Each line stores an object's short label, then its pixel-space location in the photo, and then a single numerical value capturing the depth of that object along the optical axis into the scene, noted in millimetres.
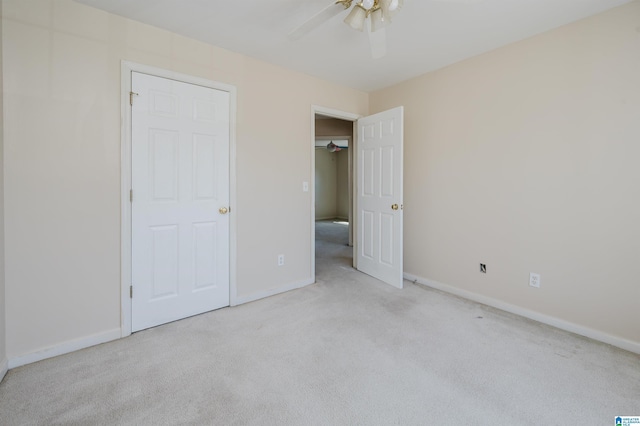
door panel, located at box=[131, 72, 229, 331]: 2305
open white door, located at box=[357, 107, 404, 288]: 3244
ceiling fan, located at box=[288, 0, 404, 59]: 1669
